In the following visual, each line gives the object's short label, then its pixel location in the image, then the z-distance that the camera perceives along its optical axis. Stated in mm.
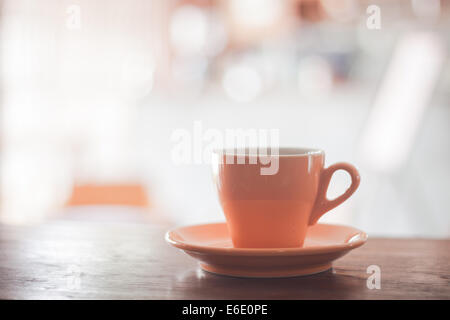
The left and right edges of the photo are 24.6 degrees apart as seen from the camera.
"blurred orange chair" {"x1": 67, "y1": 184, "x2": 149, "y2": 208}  2340
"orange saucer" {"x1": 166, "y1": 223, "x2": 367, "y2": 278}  565
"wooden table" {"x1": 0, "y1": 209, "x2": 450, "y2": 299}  544
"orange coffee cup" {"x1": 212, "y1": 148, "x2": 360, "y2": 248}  595
